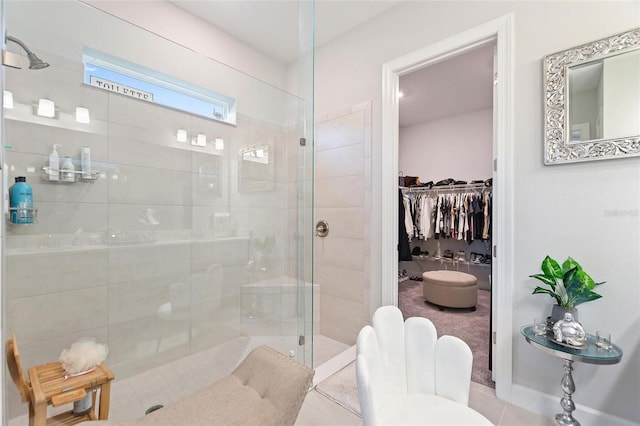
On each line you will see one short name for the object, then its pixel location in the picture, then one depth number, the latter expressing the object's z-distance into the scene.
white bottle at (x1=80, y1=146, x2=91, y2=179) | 1.70
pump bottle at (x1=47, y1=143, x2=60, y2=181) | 1.59
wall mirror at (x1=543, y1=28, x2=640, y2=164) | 1.34
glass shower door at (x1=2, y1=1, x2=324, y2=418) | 1.54
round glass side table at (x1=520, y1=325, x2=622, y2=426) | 1.21
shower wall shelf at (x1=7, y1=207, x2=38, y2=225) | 1.43
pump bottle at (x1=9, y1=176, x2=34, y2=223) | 1.43
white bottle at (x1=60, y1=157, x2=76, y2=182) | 1.62
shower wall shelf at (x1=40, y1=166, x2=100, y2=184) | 1.58
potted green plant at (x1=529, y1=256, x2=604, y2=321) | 1.35
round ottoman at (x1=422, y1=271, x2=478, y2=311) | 3.25
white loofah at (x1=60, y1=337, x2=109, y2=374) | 1.24
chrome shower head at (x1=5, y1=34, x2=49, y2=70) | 1.29
